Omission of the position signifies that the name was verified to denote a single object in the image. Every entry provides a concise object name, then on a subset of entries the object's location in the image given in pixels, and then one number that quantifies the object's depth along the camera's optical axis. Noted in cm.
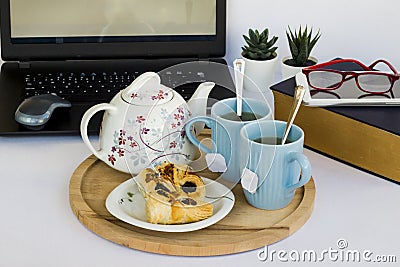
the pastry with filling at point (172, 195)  123
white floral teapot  132
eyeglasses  144
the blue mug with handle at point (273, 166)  124
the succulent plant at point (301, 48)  161
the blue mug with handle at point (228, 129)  131
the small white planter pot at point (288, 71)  159
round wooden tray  120
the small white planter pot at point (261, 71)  162
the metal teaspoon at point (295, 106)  129
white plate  122
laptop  166
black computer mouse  146
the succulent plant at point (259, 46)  162
